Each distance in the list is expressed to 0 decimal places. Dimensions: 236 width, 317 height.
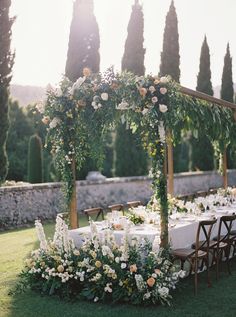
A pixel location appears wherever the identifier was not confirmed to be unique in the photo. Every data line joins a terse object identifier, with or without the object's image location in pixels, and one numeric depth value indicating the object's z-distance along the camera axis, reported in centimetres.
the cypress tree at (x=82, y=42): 1772
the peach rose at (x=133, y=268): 557
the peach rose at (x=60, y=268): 586
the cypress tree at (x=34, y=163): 1873
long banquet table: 648
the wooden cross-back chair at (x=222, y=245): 670
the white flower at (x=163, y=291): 553
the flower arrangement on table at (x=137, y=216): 725
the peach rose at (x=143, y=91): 601
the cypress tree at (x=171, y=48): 2097
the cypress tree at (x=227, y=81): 2500
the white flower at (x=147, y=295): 552
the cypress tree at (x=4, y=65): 1342
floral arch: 612
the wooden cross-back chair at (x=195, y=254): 619
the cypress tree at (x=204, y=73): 2330
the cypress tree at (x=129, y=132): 1955
